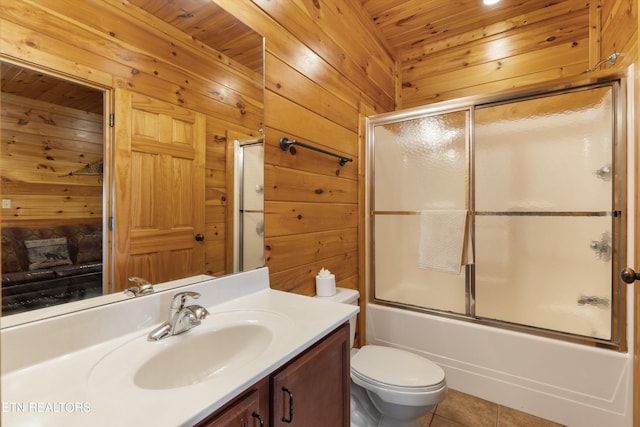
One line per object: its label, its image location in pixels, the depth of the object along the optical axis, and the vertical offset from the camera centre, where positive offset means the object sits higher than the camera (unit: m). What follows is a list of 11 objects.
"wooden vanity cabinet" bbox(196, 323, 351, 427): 0.67 -0.47
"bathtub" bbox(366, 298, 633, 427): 1.52 -0.87
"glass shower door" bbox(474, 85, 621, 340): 1.58 +0.01
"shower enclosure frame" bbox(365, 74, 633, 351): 1.51 +0.14
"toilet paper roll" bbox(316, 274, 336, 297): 1.64 -0.40
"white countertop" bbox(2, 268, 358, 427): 0.54 -0.36
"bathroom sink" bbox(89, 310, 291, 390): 0.71 -0.38
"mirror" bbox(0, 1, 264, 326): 0.69 +0.04
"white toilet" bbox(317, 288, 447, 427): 1.29 -0.75
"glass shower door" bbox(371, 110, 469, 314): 1.95 +0.13
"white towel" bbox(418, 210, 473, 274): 1.87 -0.18
